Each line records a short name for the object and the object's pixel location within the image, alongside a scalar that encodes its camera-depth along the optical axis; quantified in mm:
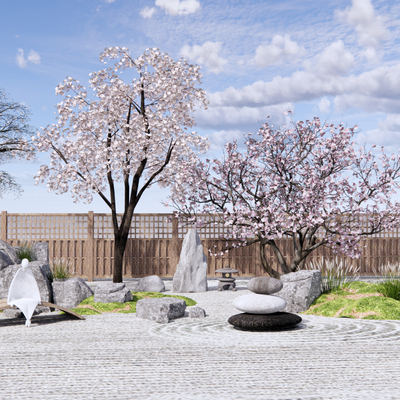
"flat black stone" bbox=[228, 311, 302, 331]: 5613
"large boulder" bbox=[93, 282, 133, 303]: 7672
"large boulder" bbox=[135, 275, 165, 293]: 10141
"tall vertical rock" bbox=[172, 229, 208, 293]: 10188
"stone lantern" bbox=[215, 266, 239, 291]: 10414
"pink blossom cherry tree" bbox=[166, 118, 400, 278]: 10445
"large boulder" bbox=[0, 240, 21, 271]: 9047
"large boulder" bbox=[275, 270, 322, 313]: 7242
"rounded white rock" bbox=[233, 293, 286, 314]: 5773
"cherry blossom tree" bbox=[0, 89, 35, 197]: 16555
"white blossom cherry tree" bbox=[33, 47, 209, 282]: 11414
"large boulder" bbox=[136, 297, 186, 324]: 6242
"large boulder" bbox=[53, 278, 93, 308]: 8039
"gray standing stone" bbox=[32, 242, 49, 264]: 11242
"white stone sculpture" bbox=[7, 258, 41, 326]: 6168
